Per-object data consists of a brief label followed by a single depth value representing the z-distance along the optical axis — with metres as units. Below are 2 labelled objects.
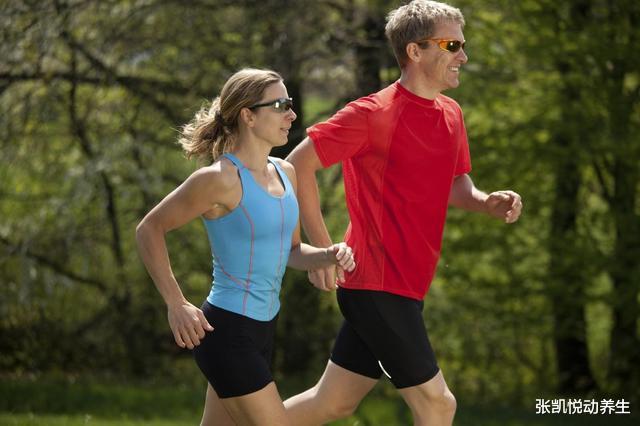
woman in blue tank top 7.39
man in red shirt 8.37
